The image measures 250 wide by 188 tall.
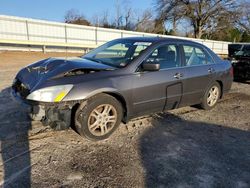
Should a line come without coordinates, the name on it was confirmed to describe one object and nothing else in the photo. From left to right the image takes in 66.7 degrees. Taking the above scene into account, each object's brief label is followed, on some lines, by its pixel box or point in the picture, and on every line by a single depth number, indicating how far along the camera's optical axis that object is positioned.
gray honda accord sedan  2.77
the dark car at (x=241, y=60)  7.48
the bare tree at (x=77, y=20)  36.04
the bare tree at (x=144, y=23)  36.51
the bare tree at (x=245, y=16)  29.90
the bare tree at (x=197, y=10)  29.90
